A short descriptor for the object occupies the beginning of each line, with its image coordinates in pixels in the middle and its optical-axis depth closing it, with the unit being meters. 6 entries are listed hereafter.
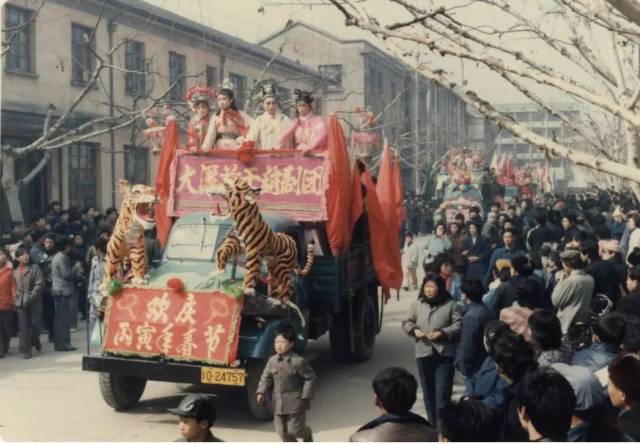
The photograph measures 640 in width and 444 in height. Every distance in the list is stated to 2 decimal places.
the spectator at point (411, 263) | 16.03
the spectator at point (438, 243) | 12.20
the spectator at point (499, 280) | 7.37
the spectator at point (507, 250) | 9.79
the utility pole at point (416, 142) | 27.16
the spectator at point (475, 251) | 10.66
